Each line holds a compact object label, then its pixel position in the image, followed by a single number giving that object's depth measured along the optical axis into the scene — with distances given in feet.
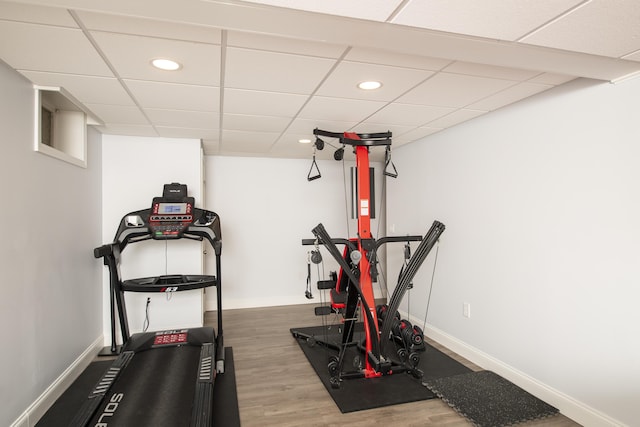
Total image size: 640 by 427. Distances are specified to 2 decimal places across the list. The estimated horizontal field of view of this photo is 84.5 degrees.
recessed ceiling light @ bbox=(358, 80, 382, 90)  7.41
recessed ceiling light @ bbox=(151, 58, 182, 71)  6.24
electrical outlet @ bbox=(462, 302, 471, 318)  10.43
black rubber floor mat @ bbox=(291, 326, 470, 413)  8.00
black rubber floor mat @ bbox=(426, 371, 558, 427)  7.30
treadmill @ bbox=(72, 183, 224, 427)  6.66
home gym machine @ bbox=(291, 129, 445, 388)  9.00
